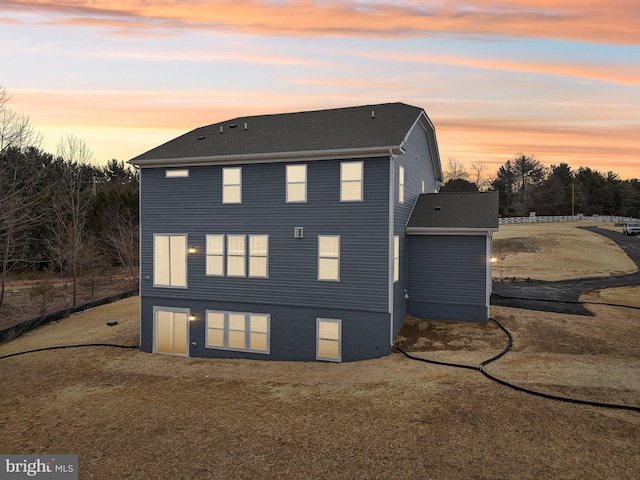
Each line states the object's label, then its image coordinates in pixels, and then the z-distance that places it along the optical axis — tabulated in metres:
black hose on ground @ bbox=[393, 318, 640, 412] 9.95
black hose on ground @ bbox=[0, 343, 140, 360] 19.95
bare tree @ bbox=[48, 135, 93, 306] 35.25
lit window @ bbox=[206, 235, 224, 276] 19.08
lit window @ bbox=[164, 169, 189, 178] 19.58
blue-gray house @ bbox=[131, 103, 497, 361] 16.67
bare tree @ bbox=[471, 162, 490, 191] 99.69
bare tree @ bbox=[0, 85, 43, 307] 24.98
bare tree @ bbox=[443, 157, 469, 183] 92.12
